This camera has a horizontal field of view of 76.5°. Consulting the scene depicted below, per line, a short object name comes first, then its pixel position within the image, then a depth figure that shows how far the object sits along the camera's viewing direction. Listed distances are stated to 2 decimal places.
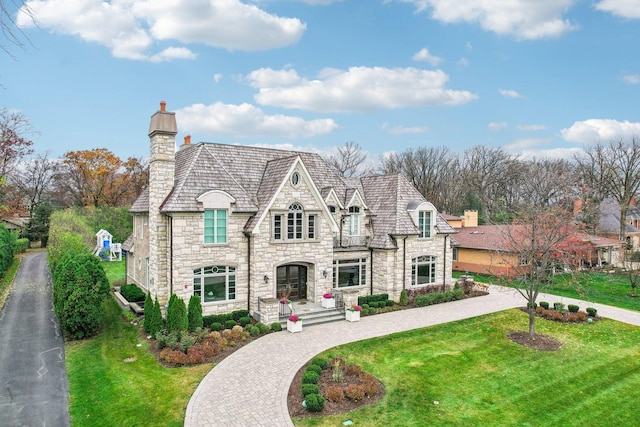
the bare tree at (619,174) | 43.59
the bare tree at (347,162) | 58.81
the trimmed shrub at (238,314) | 19.06
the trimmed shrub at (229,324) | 18.41
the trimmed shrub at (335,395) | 12.16
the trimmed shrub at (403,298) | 23.55
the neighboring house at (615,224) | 50.41
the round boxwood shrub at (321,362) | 14.31
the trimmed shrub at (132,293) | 22.09
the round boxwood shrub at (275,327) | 18.57
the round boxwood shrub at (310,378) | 12.90
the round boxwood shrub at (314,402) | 11.45
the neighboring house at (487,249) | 34.09
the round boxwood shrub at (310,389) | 12.20
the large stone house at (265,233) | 19.02
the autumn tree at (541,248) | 18.53
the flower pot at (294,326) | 18.38
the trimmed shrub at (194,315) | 17.72
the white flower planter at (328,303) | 21.06
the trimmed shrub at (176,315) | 16.98
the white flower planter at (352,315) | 20.34
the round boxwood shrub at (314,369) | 13.78
